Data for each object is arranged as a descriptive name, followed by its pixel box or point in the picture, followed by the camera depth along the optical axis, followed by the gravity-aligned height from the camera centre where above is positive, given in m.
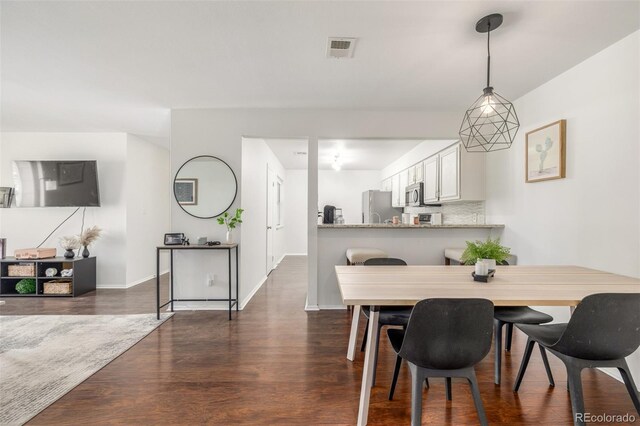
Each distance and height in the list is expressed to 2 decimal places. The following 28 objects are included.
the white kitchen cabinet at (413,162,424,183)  4.88 +0.69
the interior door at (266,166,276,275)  5.62 -0.03
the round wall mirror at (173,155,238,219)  3.56 +0.31
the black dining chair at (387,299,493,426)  1.36 -0.61
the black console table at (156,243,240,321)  3.26 -0.53
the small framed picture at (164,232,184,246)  3.34 -0.32
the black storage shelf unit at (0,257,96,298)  4.12 -0.93
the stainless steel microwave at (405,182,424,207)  4.77 +0.29
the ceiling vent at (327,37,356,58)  2.11 +1.25
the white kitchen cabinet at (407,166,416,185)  5.31 +0.69
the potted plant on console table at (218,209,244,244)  3.47 -0.11
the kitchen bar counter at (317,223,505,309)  3.64 -0.41
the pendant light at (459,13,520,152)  1.83 +1.22
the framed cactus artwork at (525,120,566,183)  2.59 +0.57
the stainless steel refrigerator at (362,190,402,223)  6.67 +0.09
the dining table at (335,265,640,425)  1.52 -0.45
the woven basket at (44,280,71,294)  4.13 -1.10
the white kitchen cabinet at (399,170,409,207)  5.75 +0.55
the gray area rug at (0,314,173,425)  1.90 -1.21
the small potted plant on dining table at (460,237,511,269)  2.04 -0.29
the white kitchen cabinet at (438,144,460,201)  3.73 +0.52
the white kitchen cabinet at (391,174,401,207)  6.28 +0.48
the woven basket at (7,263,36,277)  4.13 -0.84
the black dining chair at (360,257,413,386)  2.04 -0.75
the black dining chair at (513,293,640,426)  1.41 -0.63
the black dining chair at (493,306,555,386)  2.04 -0.77
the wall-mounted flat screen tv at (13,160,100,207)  4.39 +0.42
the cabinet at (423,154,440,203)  4.30 +0.50
